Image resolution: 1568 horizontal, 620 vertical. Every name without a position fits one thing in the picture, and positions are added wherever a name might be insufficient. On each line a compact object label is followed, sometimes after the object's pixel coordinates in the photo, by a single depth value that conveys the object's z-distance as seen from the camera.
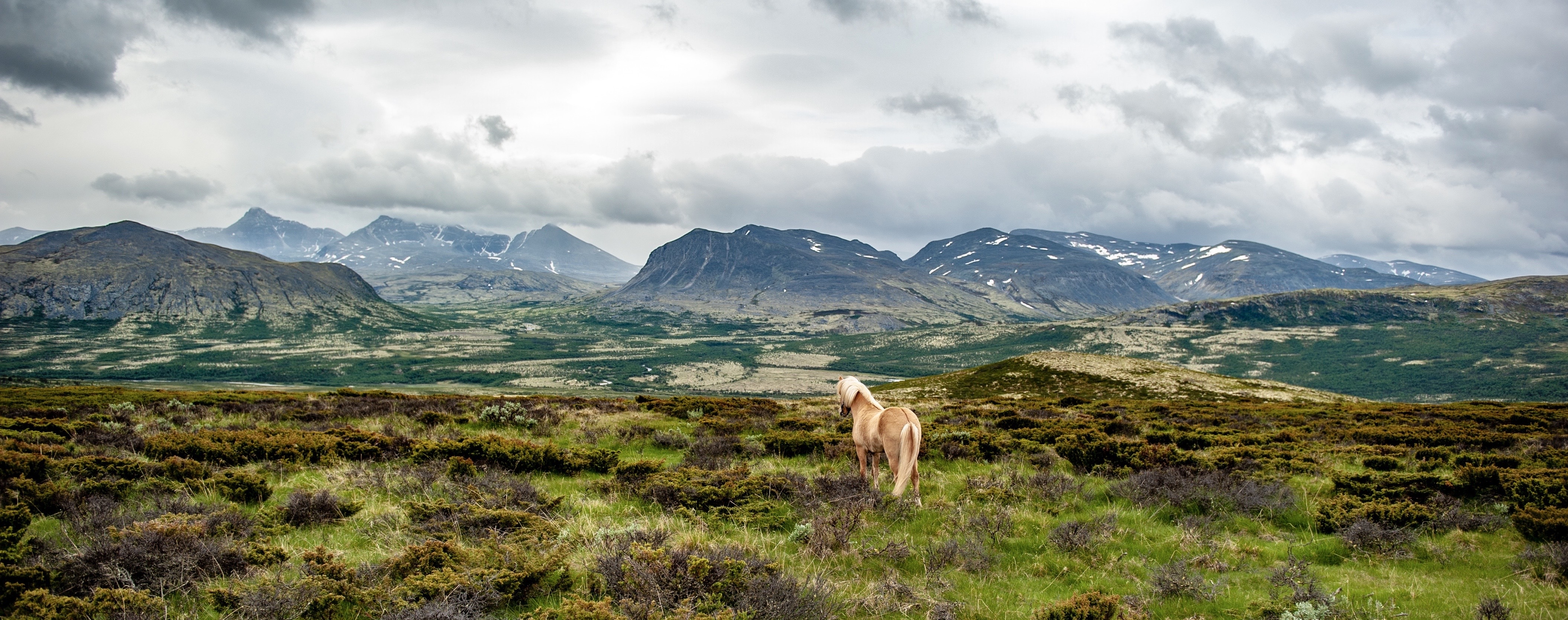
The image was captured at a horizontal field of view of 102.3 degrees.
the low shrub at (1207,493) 11.19
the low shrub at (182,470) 10.55
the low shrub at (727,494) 10.05
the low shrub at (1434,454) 16.30
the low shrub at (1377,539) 9.16
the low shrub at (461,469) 11.61
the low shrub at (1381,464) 15.19
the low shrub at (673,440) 17.55
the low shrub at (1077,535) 9.23
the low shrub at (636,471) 12.11
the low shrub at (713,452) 14.26
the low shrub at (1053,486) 11.82
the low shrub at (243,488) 9.77
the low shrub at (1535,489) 10.47
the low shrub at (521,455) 13.15
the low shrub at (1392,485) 11.73
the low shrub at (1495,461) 14.12
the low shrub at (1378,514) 10.02
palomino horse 10.56
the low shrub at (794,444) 16.72
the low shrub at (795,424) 21.91
